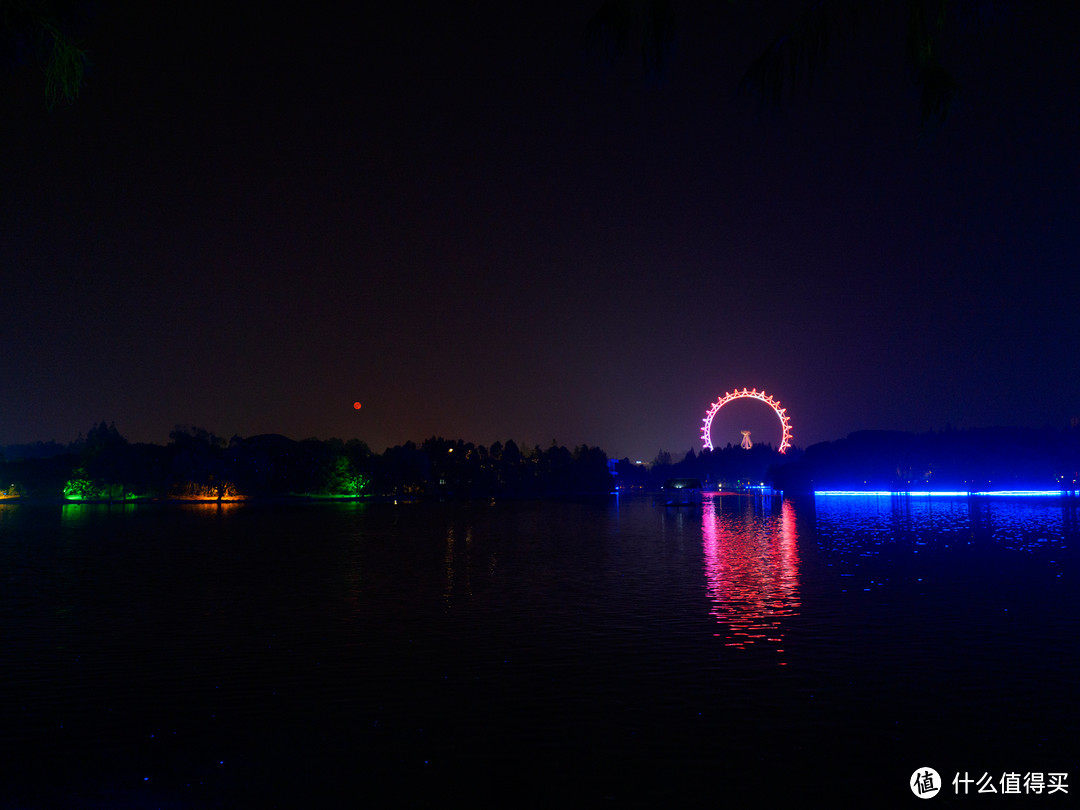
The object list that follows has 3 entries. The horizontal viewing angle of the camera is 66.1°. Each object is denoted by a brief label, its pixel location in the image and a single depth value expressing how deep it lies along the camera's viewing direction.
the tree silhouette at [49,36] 7.88
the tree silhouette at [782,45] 7.67
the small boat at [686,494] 155.62
